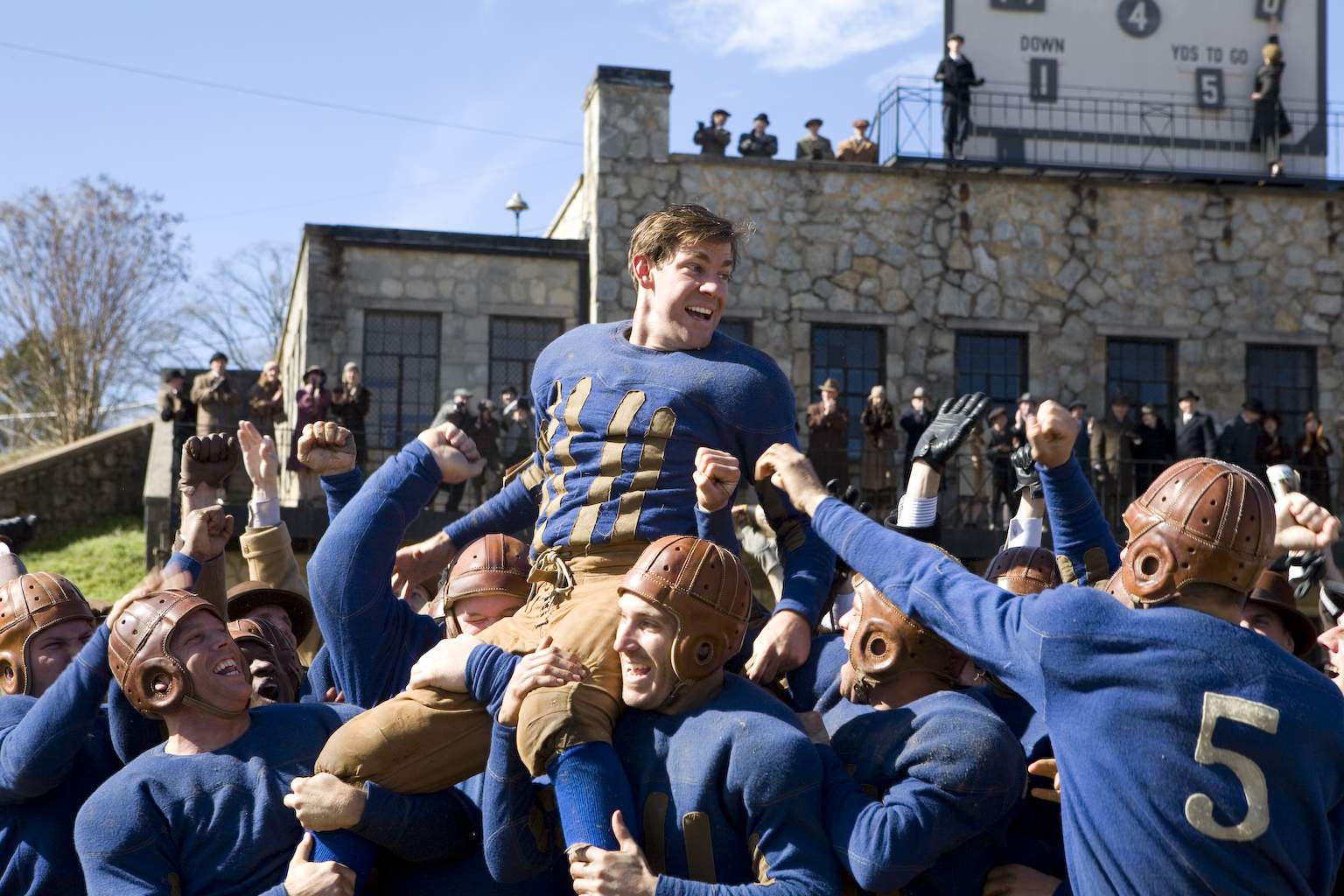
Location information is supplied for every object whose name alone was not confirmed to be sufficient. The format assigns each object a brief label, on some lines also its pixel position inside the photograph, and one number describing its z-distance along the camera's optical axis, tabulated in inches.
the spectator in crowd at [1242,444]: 697.6
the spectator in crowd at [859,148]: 823.7
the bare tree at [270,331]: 1509.6
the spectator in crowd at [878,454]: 681.0
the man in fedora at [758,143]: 809.5
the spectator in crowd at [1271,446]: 706.8
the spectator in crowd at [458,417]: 609.3
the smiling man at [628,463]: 149.3
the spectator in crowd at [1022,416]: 621.6
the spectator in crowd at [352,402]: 664.4
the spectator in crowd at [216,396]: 669.9
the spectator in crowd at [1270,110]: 871.7
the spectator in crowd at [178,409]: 658.2
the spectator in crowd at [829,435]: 679.7
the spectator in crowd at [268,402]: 669.3
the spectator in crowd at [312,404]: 650.2
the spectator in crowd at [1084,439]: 687.7
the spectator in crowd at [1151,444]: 701.3
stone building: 797.9
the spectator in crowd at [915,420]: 671.1
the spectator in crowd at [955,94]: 828.6
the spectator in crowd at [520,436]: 673.6
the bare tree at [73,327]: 1109.1
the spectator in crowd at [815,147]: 820.0
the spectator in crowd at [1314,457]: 724.0
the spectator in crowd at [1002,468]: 673.0
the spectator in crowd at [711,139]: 810.2
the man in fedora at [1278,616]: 192.9
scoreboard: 860.0
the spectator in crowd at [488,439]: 663.8
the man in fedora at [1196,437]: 693.3
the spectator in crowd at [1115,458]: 682.2
